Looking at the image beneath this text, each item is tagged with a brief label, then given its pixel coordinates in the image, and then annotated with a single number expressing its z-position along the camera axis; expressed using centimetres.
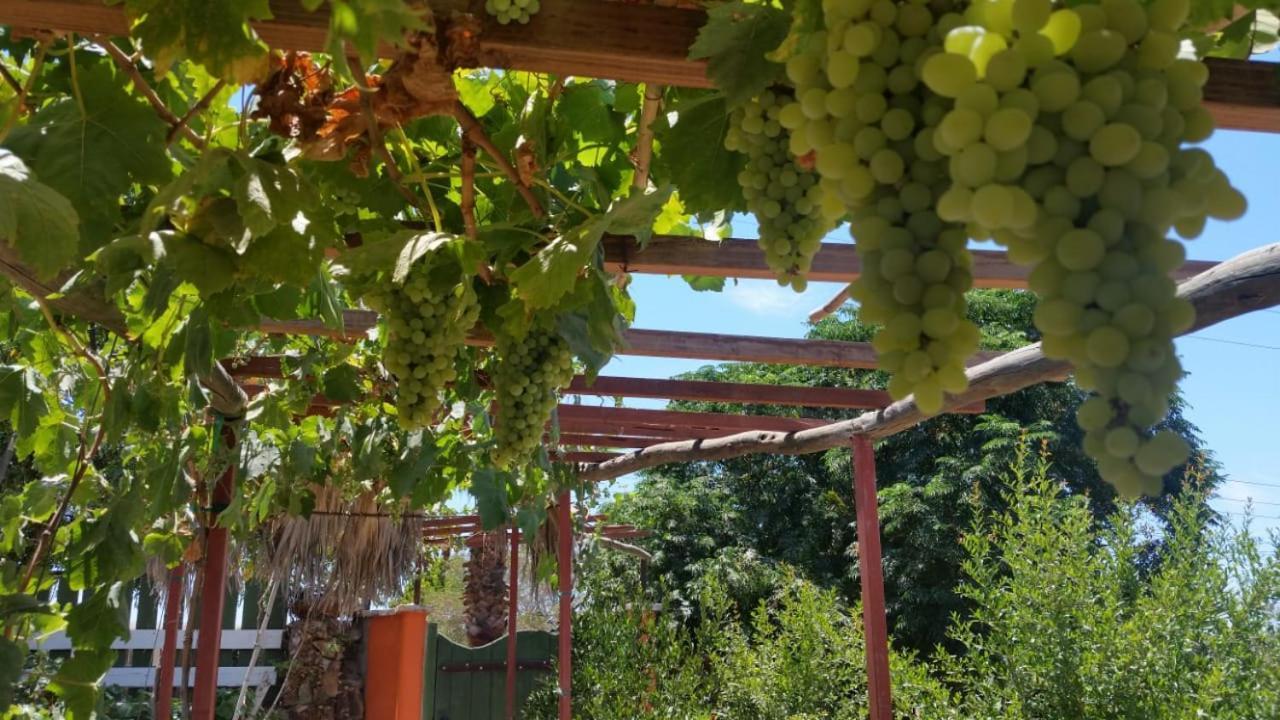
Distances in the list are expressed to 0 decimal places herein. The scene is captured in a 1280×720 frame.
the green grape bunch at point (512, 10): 116
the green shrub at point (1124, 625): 455
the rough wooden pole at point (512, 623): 781
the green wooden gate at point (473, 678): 1130
